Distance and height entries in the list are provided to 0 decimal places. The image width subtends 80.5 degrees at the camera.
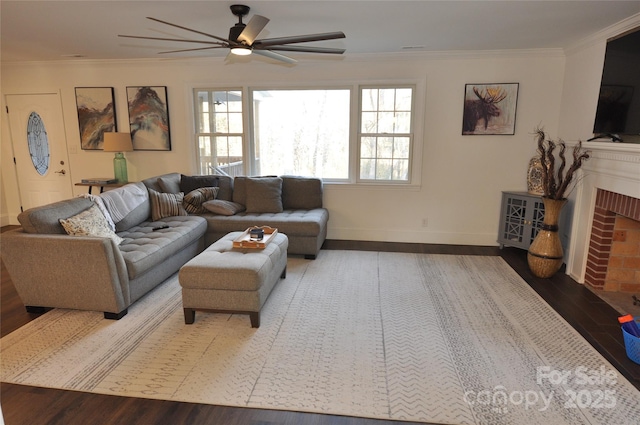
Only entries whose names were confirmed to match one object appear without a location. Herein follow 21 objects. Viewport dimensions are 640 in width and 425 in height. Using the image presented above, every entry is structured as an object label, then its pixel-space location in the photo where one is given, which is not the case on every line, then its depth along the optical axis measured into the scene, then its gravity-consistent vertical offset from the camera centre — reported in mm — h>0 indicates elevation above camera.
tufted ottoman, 2838 -1052
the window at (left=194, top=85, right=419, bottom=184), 5062 +154
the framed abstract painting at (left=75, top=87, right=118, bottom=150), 5477 +404
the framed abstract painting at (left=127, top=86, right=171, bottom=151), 5391 +360
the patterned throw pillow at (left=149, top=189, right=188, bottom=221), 4465 -741
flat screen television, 3090 +466
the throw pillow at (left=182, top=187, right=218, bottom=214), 4746 -729
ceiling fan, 2598 +751
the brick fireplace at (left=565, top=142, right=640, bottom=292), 3285 -742
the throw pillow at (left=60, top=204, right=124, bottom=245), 3117 -695
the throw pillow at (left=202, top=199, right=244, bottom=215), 4629 -779
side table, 5242 -582
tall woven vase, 3830 -1004
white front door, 5660 -96
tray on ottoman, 3221 -844
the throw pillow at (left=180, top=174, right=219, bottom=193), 5070 -523
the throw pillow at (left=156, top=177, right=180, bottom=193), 4797 -533
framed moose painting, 4711 +453
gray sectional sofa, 2947 -883
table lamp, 5207 -80
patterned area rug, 2156 -1430
